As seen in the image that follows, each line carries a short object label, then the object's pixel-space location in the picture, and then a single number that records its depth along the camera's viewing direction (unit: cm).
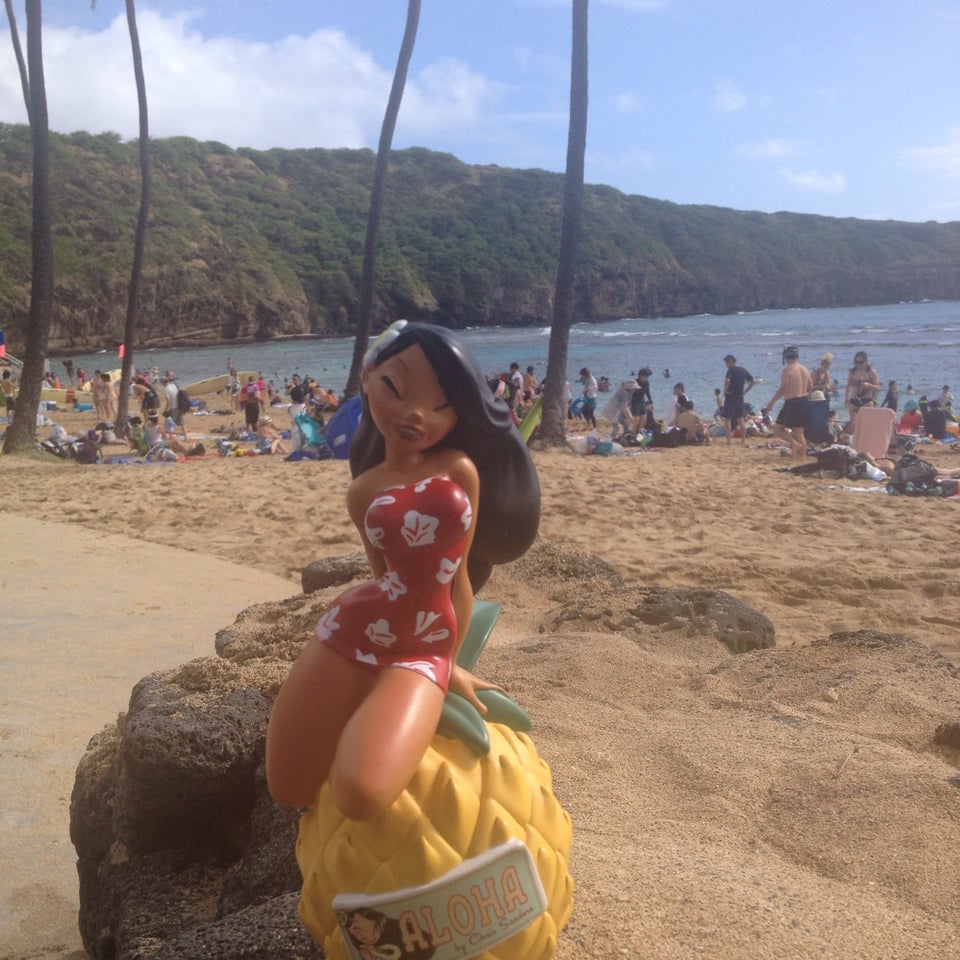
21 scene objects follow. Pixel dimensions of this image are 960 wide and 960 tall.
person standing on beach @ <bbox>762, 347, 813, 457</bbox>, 1238
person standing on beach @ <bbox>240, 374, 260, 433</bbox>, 1833
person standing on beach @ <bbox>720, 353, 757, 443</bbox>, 1457
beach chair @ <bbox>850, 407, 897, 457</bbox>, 1185
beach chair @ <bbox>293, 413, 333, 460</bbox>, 1367
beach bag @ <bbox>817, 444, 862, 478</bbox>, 1064
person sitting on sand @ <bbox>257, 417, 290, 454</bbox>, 1541
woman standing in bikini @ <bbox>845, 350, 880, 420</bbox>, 1404
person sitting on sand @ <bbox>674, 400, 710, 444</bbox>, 1510
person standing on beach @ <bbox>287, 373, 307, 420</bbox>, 2024
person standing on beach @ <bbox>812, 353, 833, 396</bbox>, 1518
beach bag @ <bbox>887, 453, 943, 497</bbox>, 952
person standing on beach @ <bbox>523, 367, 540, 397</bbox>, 1997
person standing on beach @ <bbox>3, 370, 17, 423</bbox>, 1916
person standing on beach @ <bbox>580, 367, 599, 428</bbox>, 1992
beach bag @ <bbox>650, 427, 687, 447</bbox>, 1480
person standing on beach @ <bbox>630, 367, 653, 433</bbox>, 1628
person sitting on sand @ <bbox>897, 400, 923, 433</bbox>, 1567
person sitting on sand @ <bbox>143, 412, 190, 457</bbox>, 1536
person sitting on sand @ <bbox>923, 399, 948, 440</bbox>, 1523
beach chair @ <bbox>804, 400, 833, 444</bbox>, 1285
